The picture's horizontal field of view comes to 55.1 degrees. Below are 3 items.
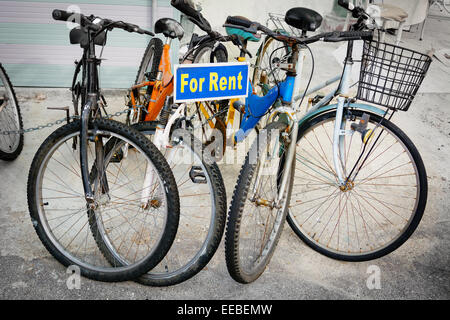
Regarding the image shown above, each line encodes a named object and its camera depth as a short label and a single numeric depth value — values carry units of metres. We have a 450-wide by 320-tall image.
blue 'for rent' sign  2.18
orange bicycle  2.28
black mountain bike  2.21
